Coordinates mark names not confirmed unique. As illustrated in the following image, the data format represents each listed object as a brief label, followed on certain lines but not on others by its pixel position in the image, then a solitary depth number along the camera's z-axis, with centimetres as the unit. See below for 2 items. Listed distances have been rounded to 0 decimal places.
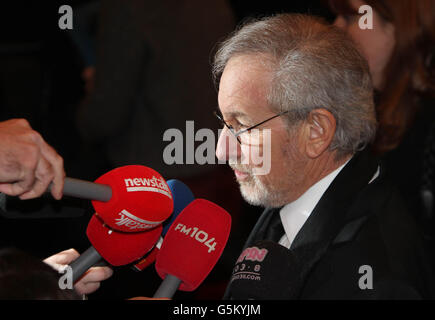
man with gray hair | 138
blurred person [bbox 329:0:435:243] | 217
